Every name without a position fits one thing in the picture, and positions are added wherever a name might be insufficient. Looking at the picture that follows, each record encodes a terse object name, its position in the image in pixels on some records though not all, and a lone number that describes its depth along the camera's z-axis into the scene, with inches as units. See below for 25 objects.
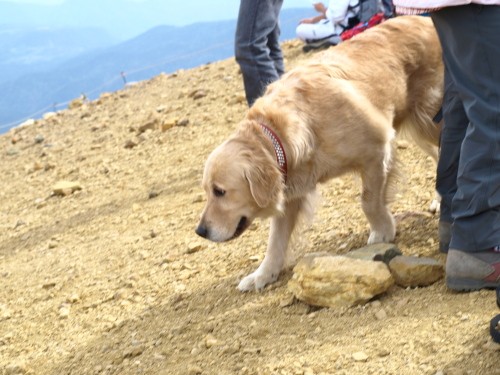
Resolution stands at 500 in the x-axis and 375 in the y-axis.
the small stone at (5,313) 171.3
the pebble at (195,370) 117.0
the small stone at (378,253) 135.3
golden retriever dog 136.9
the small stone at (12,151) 387.2
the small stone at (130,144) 310.5
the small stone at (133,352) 132.6
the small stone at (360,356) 104.7
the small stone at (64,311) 161.9
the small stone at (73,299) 168.4
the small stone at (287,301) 135.8
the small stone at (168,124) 312.5
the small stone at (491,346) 96.7
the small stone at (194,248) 177.3
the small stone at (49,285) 182.7
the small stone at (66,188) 277.1
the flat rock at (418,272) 126.2
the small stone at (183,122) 309.7
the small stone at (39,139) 394.9
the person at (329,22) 329.5
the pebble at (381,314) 117.3
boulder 124.3
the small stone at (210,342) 126.0
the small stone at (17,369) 139.9
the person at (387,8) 291.7
